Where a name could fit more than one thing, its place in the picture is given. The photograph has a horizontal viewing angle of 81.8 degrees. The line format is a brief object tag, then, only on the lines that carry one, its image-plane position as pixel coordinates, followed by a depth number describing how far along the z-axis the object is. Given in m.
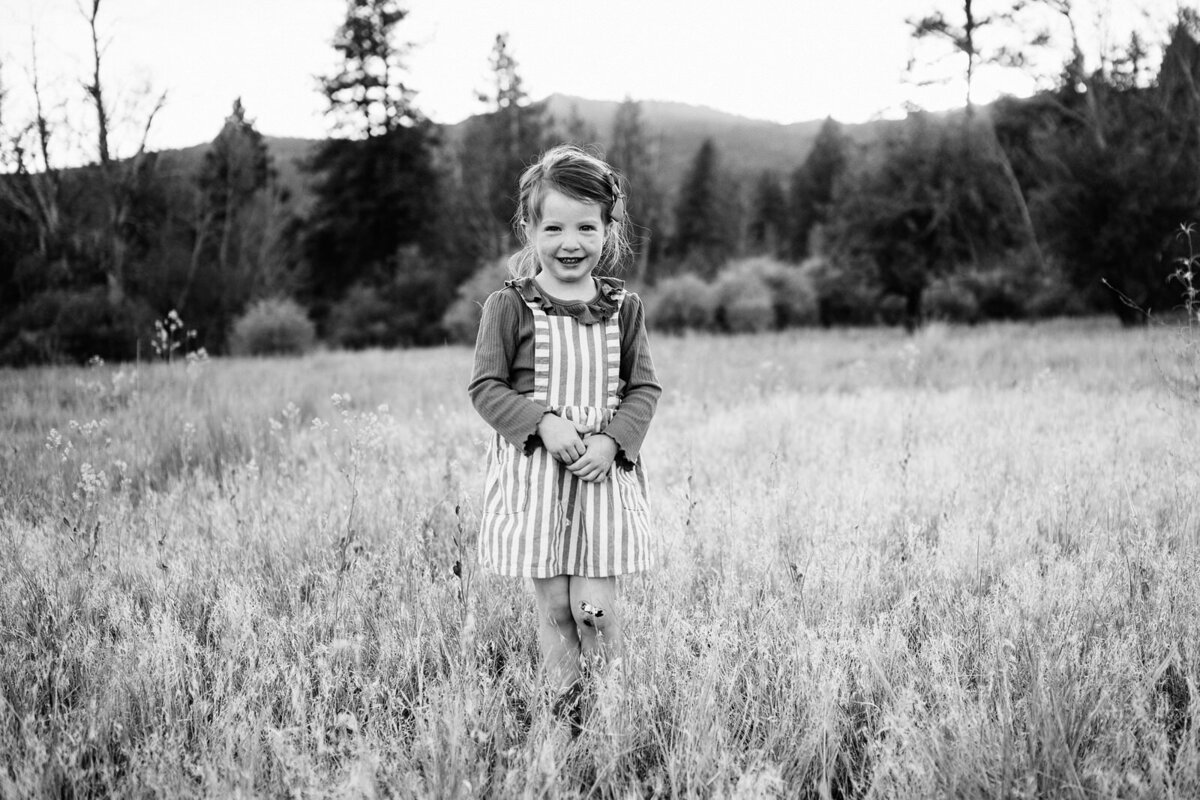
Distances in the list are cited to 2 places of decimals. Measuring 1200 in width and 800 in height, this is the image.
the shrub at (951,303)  20.66
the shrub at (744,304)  24.61
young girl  2.07
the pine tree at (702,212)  48.19
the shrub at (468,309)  23.98
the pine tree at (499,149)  31.03
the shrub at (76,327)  15.80
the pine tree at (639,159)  38.31
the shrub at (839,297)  24.75
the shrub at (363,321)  26.53
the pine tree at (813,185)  49.34
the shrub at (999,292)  20.52
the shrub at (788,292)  25.84
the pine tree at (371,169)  31.66
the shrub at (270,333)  20.25
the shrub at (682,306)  25.33
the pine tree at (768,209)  54.53
